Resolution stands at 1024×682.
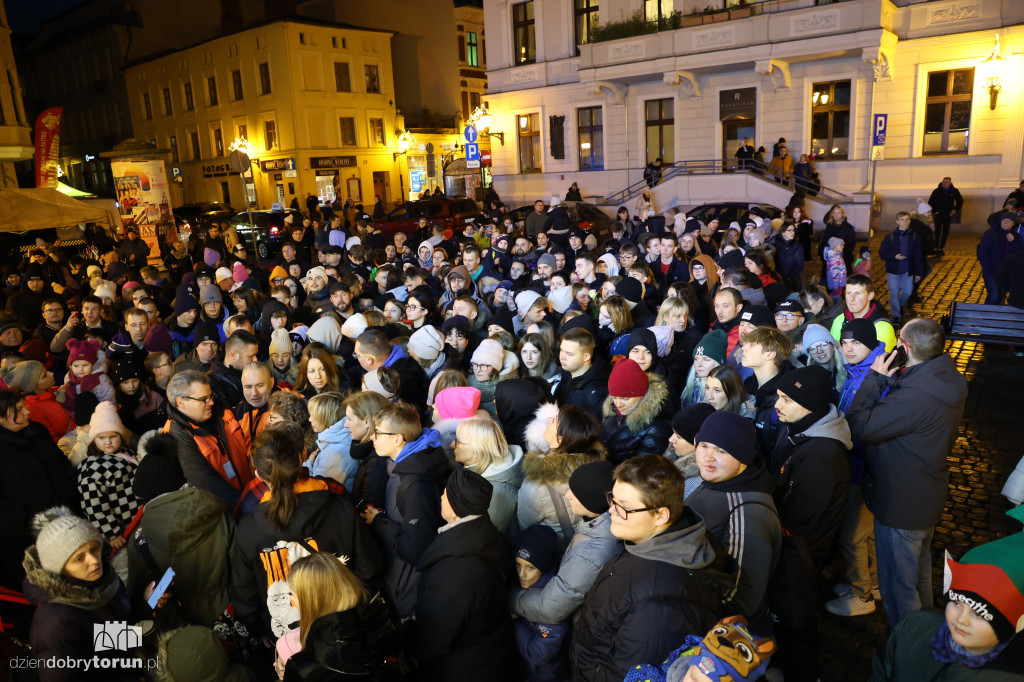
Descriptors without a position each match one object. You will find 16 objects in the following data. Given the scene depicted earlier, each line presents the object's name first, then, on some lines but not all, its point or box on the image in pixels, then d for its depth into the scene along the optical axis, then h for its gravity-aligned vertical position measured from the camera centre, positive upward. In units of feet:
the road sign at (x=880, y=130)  38.11 +2.21
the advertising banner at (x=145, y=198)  54.29 +0.96
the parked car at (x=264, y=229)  63.85 -2.89
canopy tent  40.27 +0.22
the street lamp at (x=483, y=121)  90.38 +9.57
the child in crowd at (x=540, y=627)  10.14 -6.91
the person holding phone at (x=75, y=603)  8.59 -5.33
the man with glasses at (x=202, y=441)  12.71 -4.70
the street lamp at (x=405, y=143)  130.41 +10.24
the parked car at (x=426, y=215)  69.00 -2.42
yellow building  117.80 +17.54
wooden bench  28.37 -7.18
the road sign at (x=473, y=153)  75.10 +4.28
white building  60.39 +8.91
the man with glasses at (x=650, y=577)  7.55 -4.78
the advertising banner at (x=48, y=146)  65.82 +6.91
